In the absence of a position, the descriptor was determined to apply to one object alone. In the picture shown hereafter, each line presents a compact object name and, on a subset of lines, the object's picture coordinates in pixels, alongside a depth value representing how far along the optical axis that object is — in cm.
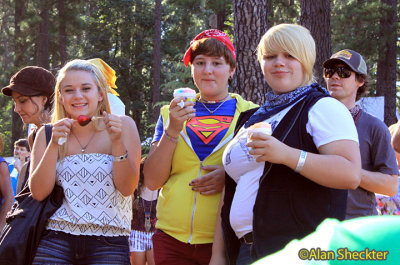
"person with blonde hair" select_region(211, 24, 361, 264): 251
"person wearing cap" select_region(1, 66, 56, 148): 421
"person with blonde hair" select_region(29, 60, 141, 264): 326
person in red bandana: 340
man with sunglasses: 378
